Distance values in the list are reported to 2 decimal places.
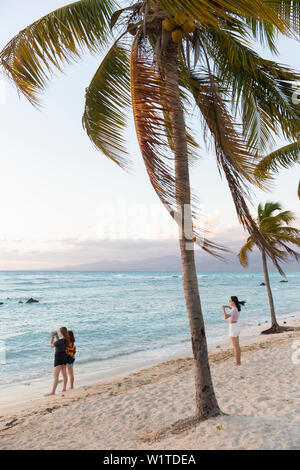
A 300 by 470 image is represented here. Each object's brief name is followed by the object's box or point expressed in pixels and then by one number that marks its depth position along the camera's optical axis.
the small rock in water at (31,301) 42.08
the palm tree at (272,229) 13.73
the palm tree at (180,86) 4.53
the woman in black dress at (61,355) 9.13
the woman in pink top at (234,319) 9.34
